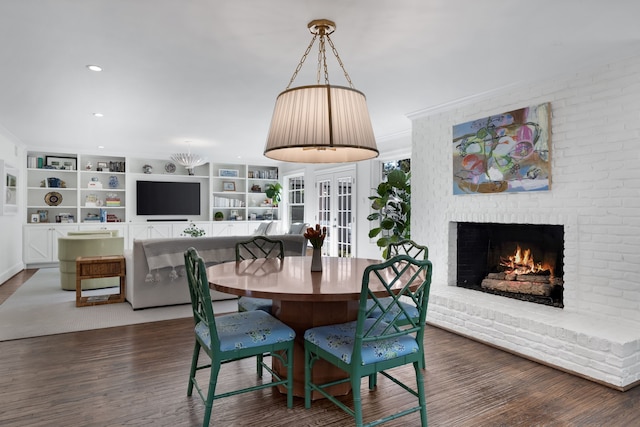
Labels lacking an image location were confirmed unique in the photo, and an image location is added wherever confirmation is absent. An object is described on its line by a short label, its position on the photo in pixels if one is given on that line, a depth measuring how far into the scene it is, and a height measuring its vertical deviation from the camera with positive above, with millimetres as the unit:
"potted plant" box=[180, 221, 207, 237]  8703 -356
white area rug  3694 -1069
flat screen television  8562 +308
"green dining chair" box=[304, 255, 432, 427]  1851 -664
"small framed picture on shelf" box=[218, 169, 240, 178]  9453 +931
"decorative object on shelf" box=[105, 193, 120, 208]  8258 +217
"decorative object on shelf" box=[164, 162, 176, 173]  8977 +1004
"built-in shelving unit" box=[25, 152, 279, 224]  7715 +540
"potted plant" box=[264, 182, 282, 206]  9492 +473
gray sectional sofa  4227 -574
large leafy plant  5281 +96
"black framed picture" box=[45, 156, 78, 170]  7734 +956
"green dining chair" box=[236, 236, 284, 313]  2676 -604
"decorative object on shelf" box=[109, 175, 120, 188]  8359 +618
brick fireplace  2826 -133
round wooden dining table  1951 -388
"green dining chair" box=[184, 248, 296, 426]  1965 -646
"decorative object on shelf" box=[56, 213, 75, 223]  7750 -130
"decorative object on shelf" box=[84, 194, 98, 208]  8062 +213
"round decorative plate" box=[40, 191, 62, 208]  7746 +258
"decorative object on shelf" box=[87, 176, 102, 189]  8062 +558
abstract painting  3518 +574
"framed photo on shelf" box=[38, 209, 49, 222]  7578 -72
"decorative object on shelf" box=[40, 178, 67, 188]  7629 +548
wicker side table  4473 -676
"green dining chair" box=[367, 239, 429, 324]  2551 -629
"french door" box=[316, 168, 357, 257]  6938 +37
